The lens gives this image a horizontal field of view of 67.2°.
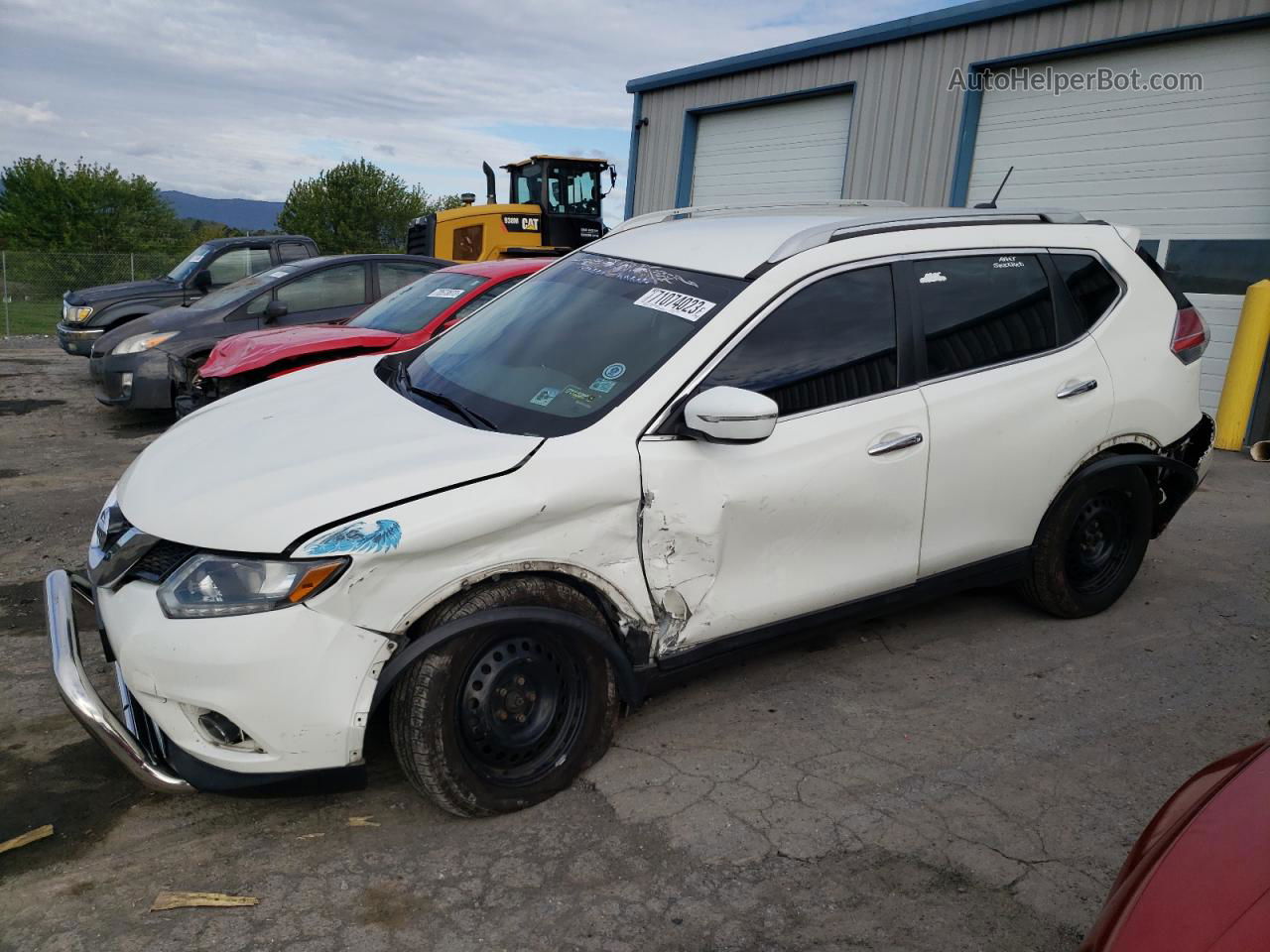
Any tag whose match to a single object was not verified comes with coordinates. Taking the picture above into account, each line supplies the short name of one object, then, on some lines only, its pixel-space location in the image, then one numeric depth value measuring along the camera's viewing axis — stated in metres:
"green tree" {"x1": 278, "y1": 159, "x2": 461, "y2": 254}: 57.72
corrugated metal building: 8.88
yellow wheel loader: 15.50
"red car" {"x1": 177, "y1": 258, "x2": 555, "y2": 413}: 6.55
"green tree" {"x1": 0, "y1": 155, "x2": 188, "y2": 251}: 37.66
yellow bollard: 8.52
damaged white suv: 2.60
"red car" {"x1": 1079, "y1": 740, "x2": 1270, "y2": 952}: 1.50
